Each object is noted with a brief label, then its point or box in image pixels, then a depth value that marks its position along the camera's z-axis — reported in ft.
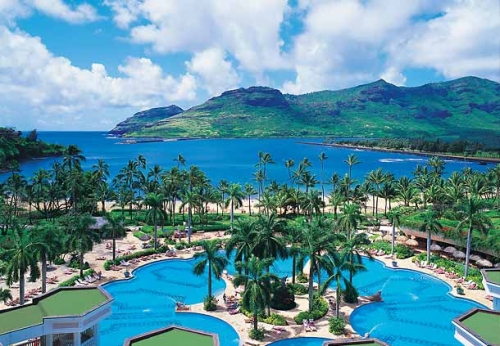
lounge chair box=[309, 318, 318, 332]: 122.72
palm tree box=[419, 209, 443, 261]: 177.37
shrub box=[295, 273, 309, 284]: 162.09
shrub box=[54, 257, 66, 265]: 177.28
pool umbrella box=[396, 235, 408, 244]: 213.23
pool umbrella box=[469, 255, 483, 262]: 175.26
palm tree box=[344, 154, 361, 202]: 320.87
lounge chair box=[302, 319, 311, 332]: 122.31
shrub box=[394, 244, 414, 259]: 193.98
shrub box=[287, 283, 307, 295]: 150.51
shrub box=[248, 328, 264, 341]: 116.88
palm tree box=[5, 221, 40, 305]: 121.39
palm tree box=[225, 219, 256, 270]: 139.13
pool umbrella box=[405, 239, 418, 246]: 207.92
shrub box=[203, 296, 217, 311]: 136.67
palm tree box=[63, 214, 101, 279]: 157.48
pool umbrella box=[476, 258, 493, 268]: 171.53
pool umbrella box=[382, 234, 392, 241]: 217.19
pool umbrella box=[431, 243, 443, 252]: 191.21
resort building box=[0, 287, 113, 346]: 90.33
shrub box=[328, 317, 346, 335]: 121.19
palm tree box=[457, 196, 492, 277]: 158.40
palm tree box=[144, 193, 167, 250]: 198.80
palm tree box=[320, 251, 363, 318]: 126.61
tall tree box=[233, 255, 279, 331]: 113.09
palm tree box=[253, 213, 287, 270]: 139.74
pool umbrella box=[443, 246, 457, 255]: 185.39
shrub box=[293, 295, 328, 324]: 128.36
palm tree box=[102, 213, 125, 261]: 185.37
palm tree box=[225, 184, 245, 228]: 241.76
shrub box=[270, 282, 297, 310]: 136.46
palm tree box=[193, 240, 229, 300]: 135.95
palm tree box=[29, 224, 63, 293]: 130.52
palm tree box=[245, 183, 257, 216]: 287.07
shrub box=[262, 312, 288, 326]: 125.80
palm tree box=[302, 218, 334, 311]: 128.98
